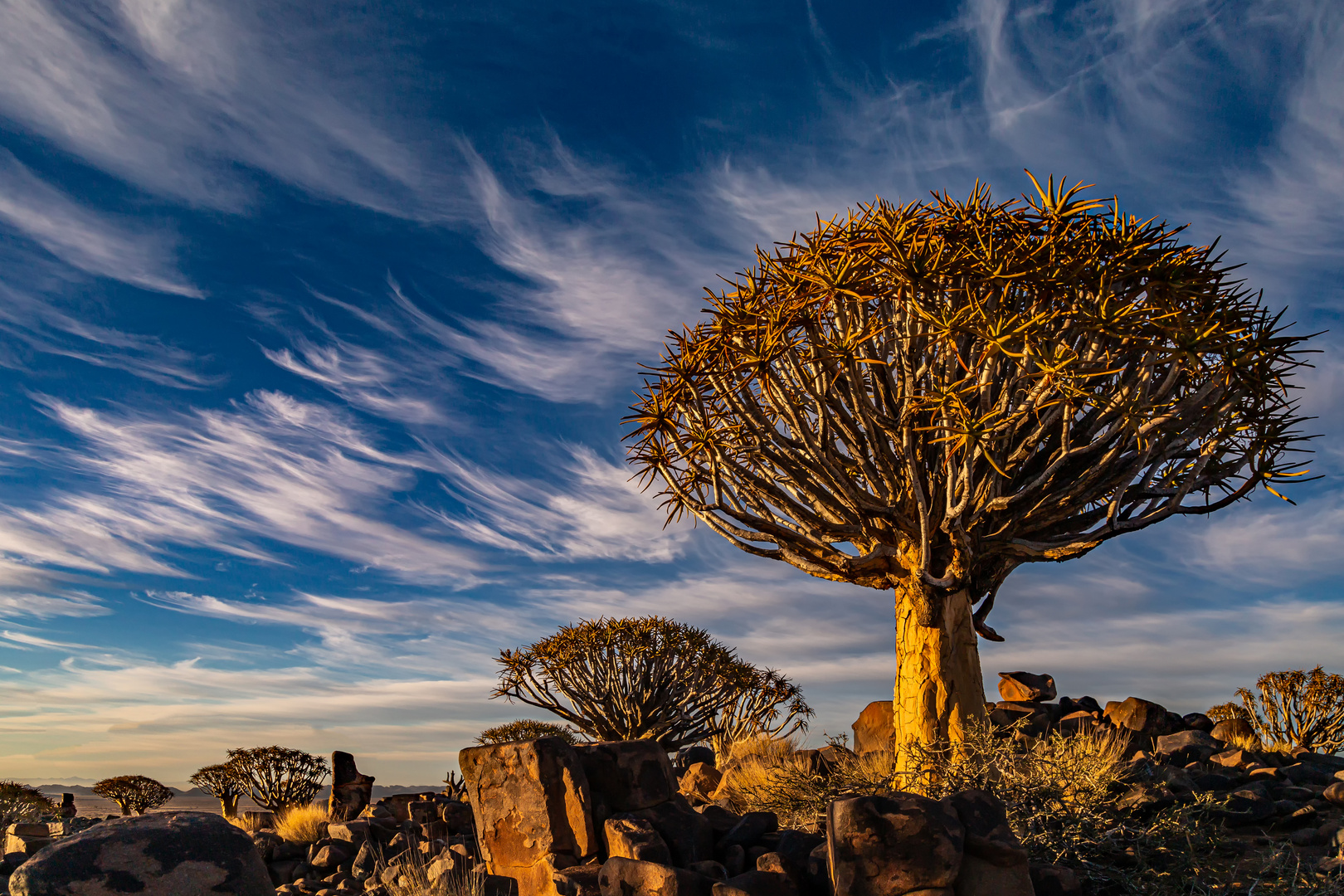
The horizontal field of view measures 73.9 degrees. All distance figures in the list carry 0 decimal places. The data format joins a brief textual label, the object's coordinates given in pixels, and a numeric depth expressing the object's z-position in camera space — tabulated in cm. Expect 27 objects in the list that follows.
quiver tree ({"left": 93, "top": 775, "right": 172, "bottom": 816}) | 2094
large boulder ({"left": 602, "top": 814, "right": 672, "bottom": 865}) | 669
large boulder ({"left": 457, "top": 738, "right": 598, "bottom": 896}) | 738
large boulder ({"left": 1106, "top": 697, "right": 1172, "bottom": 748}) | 1177
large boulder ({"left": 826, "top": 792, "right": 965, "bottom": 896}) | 571
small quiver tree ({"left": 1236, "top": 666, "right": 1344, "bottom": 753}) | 1723
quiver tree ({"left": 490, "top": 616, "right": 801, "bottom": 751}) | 1616
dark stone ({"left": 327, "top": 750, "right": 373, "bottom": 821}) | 1427
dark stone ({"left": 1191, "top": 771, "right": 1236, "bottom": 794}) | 910
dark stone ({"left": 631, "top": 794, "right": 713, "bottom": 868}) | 718
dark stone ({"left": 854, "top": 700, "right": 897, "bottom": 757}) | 1159
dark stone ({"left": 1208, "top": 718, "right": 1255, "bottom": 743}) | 1335
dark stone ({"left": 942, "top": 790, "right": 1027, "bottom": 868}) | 590
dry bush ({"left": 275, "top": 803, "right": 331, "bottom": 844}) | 1158
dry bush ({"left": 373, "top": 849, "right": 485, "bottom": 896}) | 684
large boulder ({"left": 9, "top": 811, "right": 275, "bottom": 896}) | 661
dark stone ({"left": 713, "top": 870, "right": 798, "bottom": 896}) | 593
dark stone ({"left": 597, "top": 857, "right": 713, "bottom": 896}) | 609
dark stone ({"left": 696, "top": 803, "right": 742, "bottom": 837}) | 777
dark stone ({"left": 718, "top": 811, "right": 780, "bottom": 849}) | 741
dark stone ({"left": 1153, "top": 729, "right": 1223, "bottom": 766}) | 1047
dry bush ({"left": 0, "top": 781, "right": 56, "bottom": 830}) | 1833
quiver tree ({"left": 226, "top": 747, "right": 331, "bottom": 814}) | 1708
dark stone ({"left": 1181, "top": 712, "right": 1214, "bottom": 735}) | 1291
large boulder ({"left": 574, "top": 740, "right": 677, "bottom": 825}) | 773
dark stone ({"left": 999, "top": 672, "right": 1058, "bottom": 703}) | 1351
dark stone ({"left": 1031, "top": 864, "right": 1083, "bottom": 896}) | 630
